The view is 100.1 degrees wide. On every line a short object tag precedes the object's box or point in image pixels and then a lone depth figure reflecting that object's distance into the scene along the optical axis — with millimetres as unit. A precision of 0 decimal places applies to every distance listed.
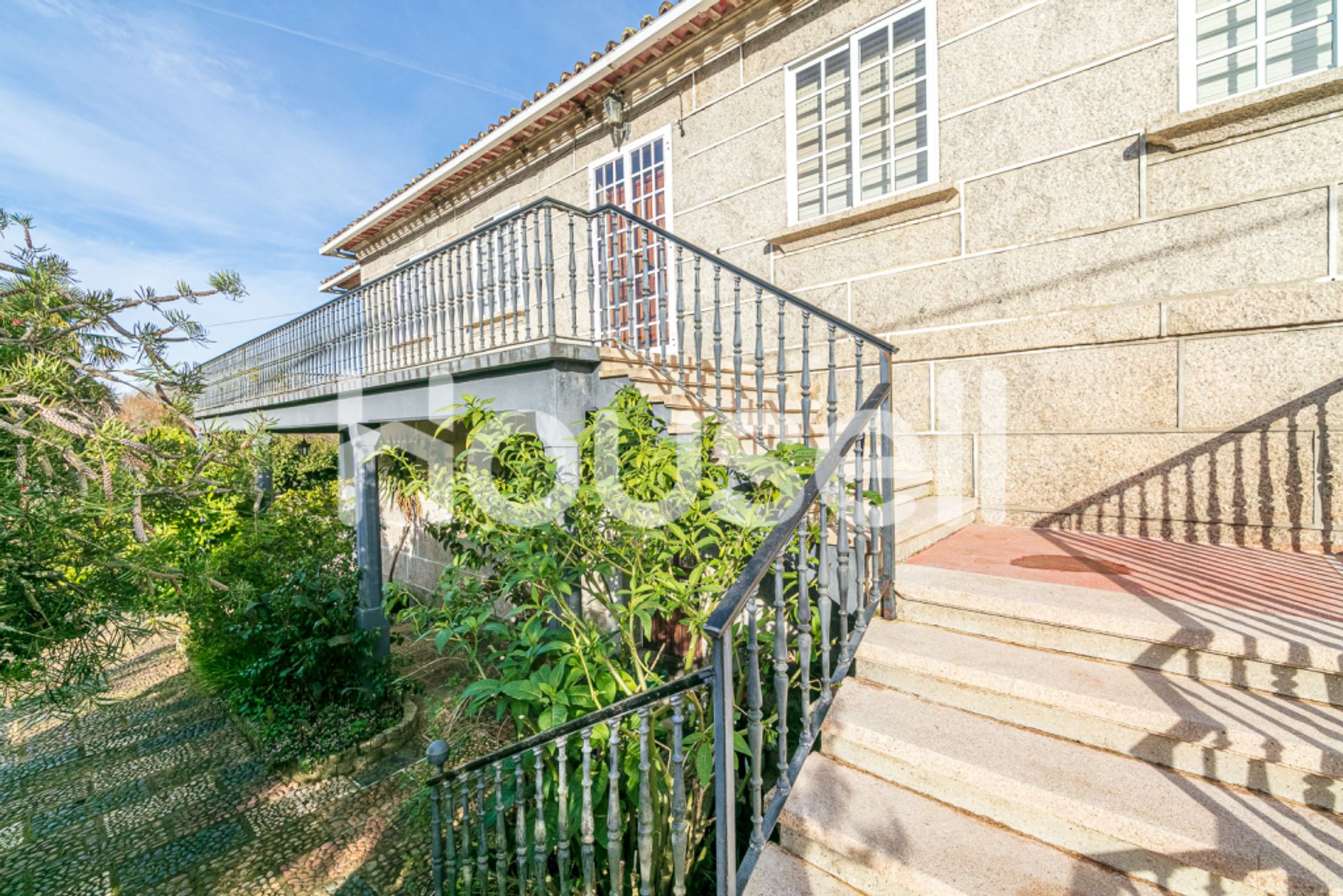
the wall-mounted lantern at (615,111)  6621
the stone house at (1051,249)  3266
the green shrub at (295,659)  4355
